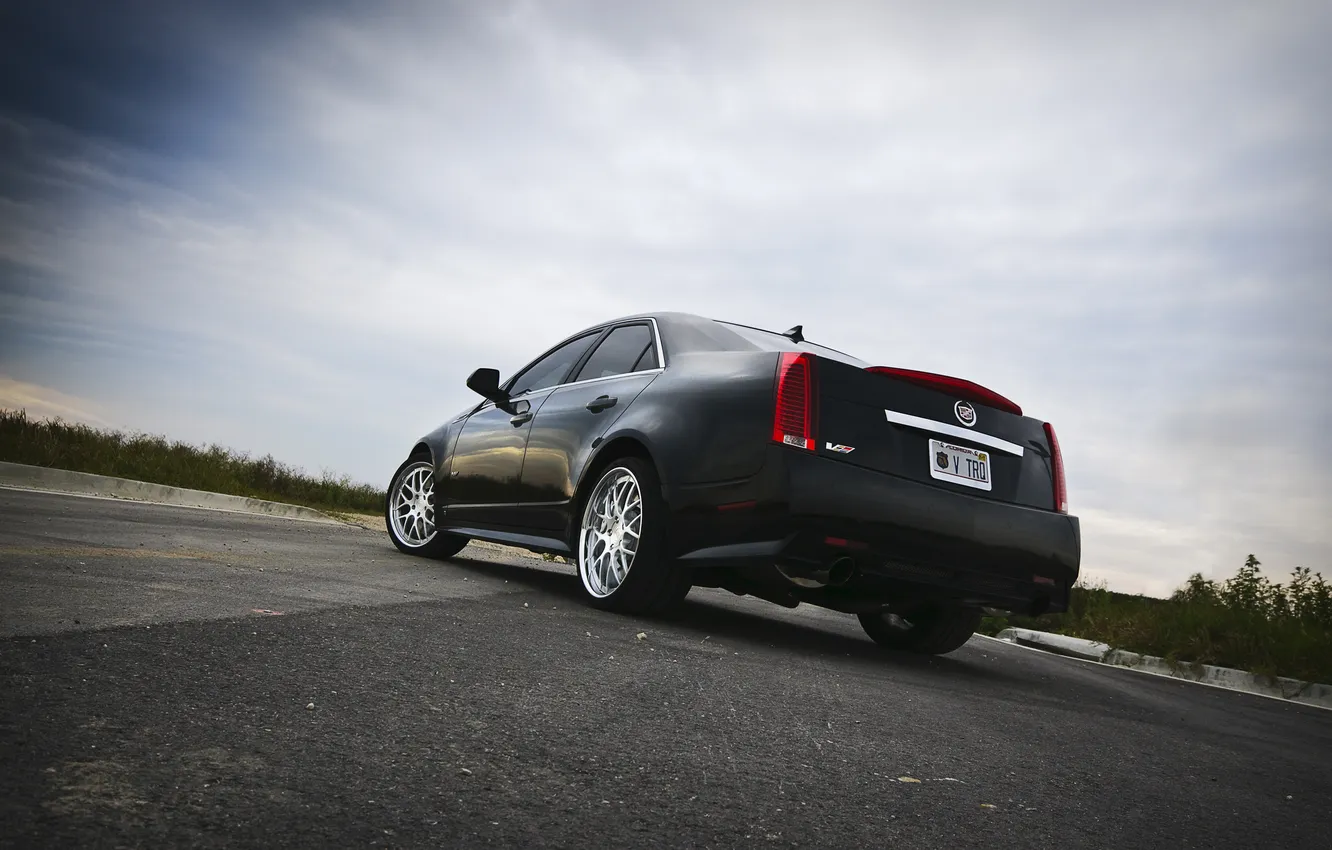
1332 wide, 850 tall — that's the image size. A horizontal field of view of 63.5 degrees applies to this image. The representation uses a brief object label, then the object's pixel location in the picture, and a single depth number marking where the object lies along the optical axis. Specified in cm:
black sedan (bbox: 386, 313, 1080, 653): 489
